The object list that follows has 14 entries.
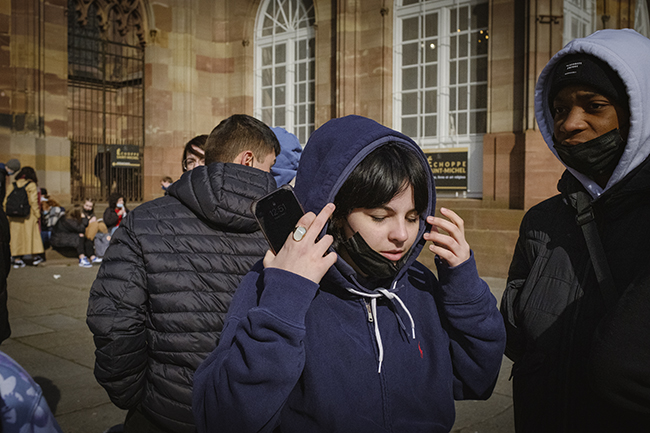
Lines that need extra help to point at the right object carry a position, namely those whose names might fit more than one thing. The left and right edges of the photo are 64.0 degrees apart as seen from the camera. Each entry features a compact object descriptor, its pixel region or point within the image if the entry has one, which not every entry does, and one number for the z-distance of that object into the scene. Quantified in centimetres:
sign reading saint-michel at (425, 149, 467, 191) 1130
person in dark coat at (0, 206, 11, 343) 333
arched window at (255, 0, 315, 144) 1422
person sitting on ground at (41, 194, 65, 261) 1225
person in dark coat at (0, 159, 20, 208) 957
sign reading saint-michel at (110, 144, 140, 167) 1484
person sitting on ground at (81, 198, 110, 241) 1185
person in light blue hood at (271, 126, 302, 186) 396
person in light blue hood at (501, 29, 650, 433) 167
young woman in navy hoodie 129
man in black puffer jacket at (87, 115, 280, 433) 215
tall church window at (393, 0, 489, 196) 1117
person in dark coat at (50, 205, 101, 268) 1188
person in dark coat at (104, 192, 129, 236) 1216
